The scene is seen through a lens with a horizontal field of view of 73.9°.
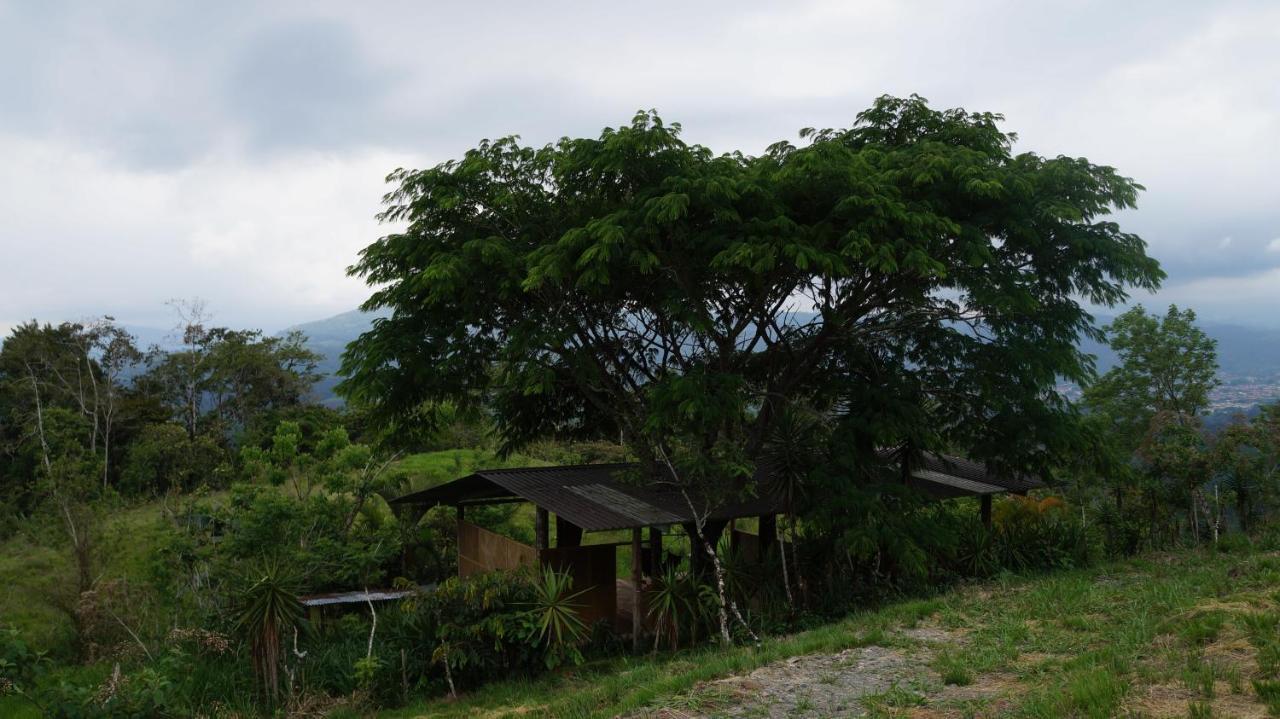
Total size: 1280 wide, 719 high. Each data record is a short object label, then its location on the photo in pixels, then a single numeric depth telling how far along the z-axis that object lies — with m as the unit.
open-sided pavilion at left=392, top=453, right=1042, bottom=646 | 13.52
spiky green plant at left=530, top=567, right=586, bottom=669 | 11.73
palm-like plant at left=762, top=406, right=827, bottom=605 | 13.94
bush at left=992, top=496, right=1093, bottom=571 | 15.77
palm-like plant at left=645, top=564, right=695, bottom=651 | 13.12
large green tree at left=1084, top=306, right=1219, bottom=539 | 24.86
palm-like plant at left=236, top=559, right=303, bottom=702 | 11.12
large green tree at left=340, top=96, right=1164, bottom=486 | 12.52
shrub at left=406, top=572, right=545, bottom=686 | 11.55
